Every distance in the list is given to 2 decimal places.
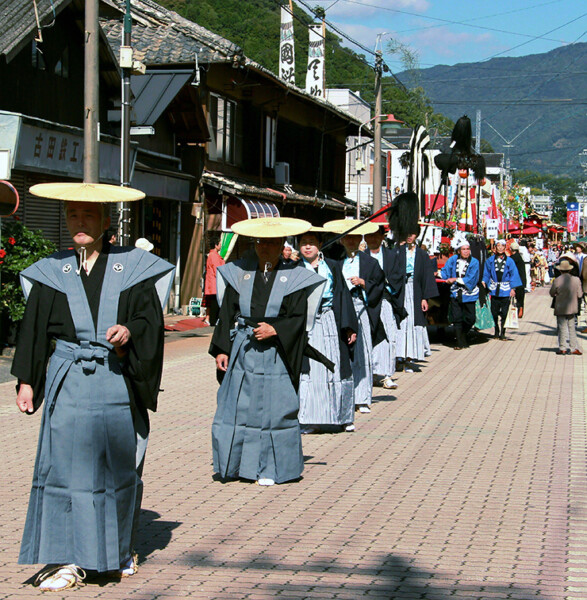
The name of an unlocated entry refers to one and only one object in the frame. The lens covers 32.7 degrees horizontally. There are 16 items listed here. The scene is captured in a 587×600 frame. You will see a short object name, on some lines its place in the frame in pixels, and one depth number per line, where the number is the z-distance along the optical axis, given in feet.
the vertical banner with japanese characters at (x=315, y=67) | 128.67
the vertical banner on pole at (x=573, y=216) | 194.67
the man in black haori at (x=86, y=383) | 15.80
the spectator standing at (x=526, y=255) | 125.64
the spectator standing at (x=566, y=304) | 56.80
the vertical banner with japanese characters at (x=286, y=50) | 115.85
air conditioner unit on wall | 96.78
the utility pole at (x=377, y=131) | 89.92
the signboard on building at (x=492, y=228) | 101.19
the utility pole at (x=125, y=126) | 48.21
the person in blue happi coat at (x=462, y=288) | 58.70
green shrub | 46.14
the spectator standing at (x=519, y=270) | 67.56
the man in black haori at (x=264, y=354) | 23.47
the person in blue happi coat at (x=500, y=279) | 62.64
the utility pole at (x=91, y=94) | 43.68
